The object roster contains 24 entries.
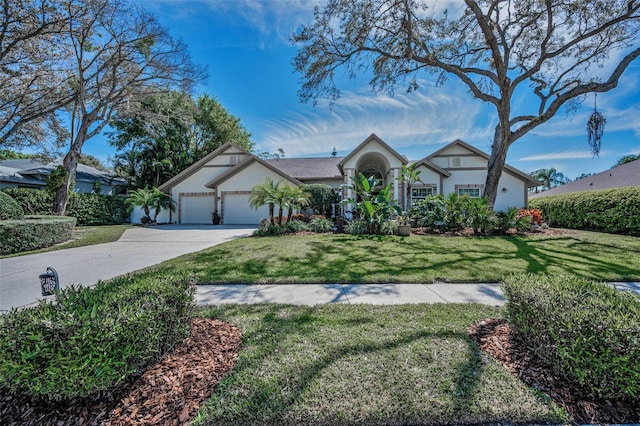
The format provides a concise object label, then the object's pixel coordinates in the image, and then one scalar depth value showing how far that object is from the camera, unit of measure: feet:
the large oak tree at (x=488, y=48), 37.37
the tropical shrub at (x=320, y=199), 59.21
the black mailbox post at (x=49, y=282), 9.34
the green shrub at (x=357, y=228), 39.81
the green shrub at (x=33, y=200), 50.80
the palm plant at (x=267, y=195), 41.09
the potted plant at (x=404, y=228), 38.54
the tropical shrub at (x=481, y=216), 37.83
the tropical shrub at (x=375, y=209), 39.47
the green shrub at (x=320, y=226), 44.04
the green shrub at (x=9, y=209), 36.45
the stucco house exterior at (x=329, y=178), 57.21
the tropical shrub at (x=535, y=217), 45.50
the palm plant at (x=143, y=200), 65.21
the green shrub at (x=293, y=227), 42.78
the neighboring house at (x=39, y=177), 66.34
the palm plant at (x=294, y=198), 42.25
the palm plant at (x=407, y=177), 47.77
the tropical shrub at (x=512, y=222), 39.04
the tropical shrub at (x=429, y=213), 41.18
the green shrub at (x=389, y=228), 39.14
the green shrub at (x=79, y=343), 6.38
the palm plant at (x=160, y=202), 66.59
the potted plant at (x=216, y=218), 65.59
